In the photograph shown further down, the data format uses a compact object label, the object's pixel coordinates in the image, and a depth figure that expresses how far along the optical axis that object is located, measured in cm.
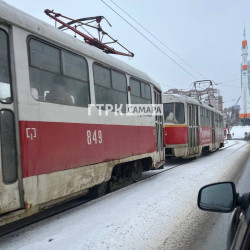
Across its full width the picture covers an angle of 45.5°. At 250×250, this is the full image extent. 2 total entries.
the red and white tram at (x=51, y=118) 366
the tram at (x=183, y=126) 1226
